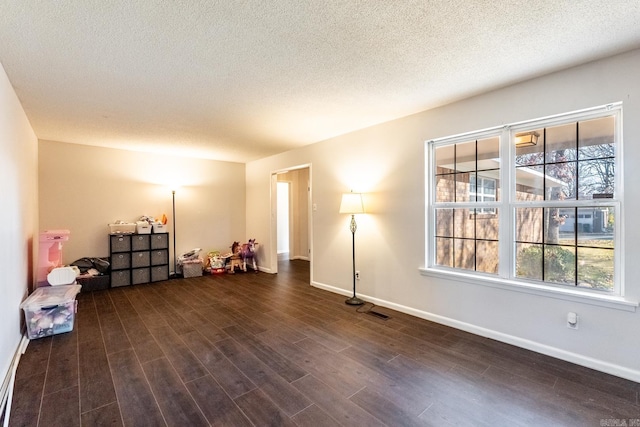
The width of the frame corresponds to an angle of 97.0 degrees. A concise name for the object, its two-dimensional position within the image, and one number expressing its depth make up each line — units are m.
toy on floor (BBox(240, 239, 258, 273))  6.23
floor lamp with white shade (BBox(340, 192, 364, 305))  3.87
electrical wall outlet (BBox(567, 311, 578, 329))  2.36
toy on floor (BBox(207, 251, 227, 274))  6.02
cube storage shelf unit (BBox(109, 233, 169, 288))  4.91
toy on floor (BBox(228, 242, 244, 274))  6.14
